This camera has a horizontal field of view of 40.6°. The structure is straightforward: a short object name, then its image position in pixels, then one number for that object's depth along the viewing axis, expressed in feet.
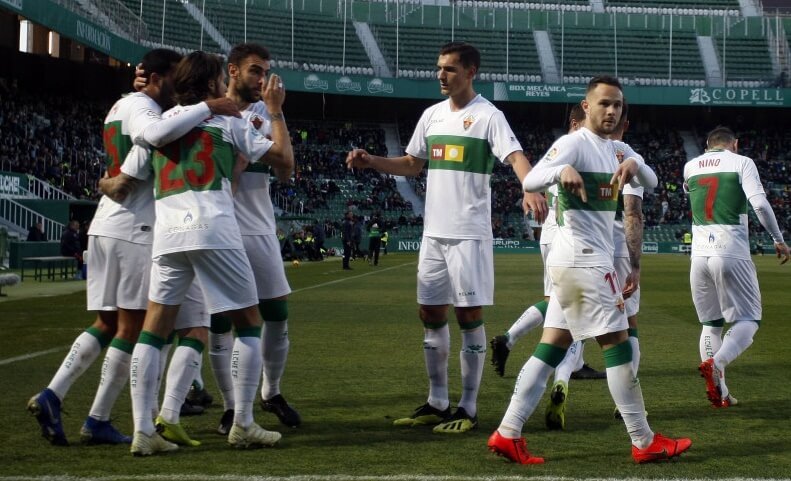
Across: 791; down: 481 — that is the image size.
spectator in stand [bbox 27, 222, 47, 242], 101.60
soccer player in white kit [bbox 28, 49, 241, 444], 20.56
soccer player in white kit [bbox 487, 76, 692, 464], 19.24
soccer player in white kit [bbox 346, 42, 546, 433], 23.41
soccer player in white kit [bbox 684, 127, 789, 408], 28.66
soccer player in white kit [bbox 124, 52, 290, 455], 19.51
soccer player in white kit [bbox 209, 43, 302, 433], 22.38
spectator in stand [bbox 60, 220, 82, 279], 86.74
